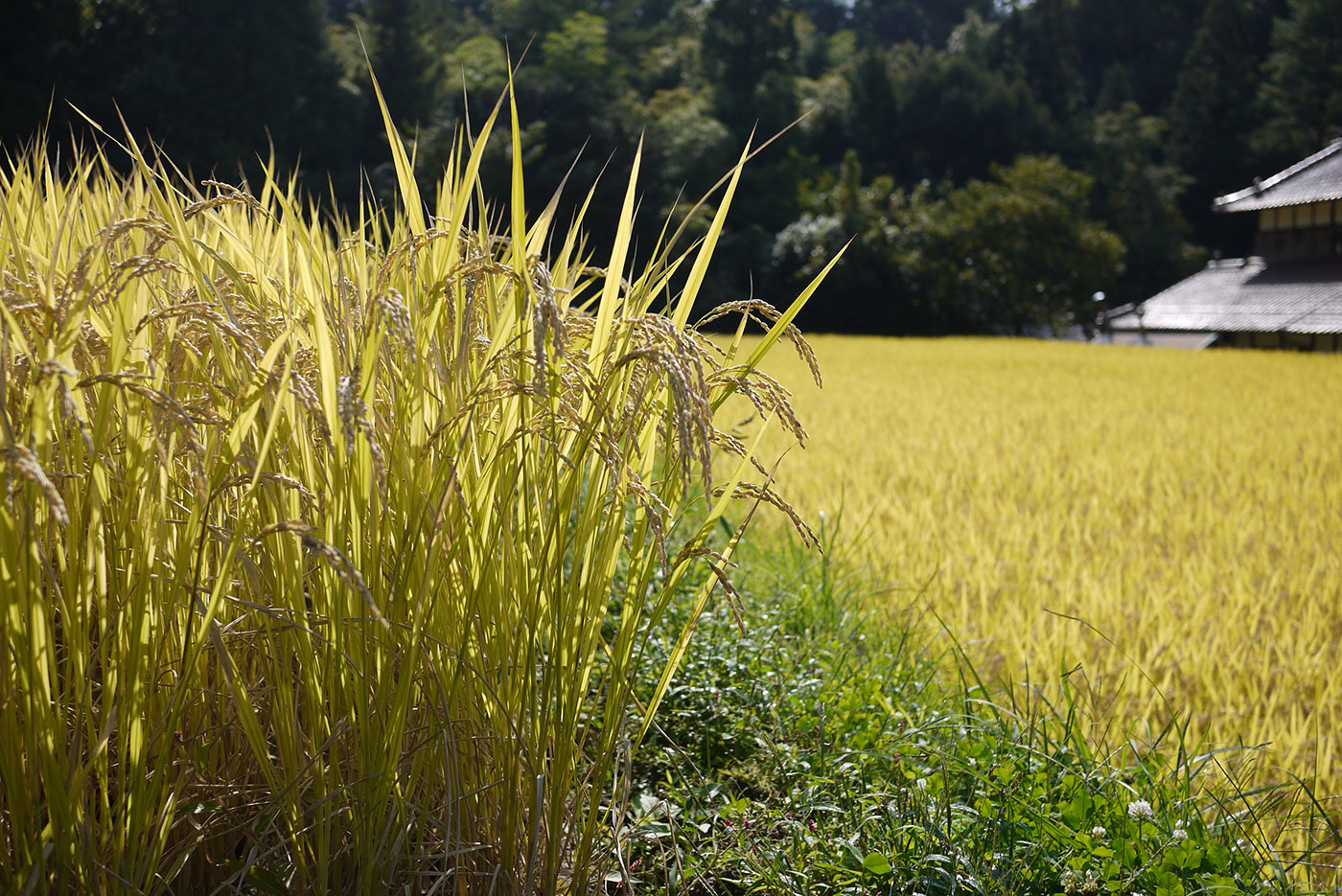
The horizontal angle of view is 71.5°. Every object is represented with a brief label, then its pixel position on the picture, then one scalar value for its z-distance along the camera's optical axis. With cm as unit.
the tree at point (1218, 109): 3444
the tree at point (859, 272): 2538
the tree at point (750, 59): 3073
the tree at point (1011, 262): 2556
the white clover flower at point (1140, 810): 137
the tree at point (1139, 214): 3155
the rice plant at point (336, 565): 93
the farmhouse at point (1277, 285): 1923
